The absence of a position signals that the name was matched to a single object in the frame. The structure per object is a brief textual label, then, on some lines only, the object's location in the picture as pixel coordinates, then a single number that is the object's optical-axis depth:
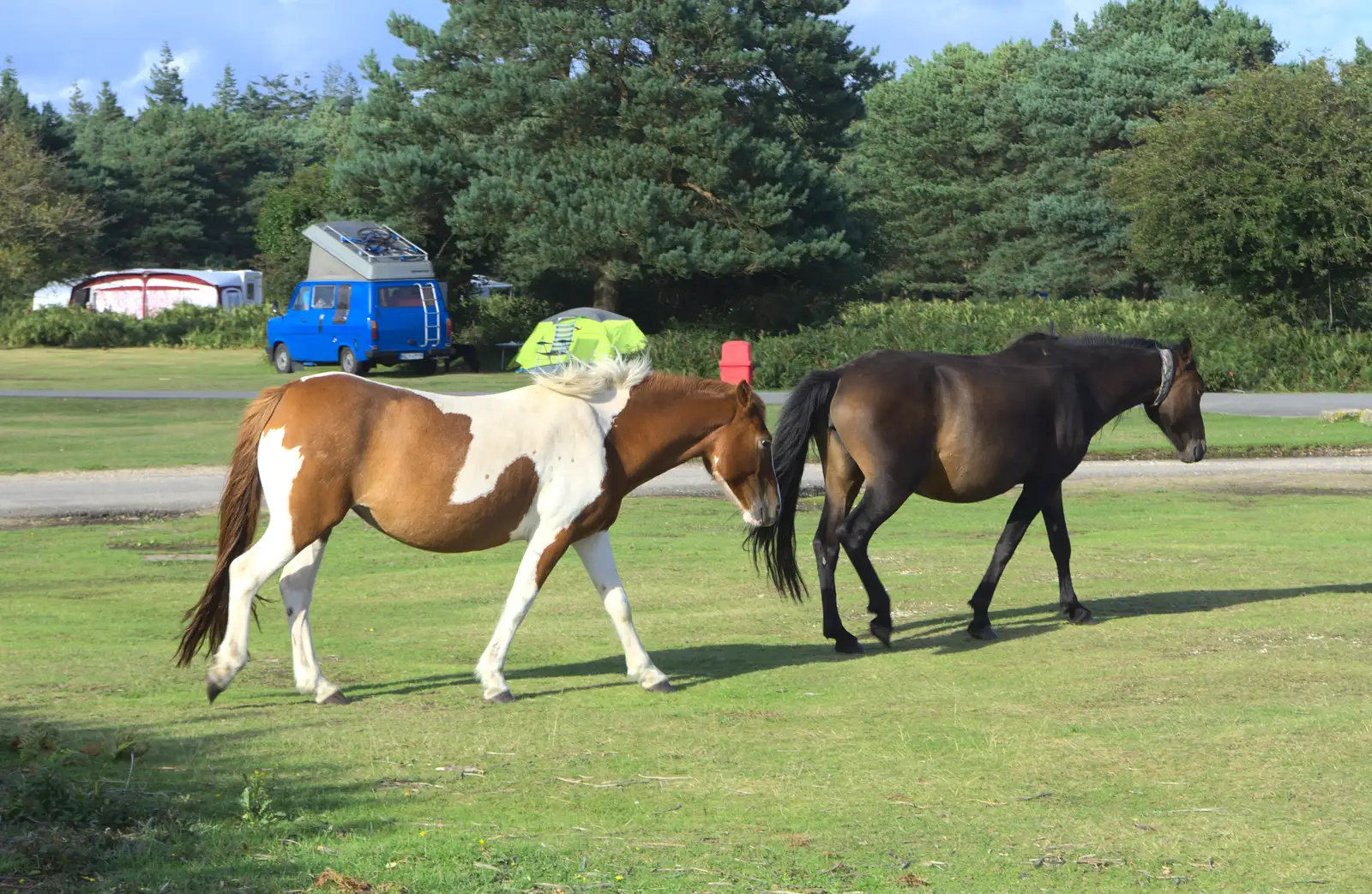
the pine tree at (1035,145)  71.69
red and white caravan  79.00
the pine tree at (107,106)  133.00
